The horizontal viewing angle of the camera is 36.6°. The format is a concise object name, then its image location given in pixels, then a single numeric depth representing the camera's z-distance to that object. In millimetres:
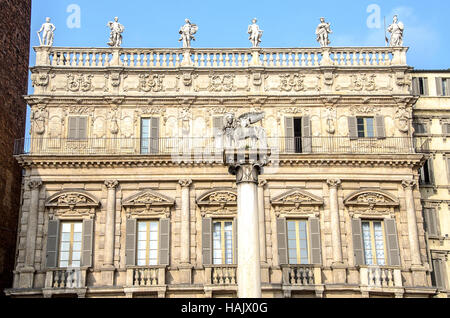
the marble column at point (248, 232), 22078
